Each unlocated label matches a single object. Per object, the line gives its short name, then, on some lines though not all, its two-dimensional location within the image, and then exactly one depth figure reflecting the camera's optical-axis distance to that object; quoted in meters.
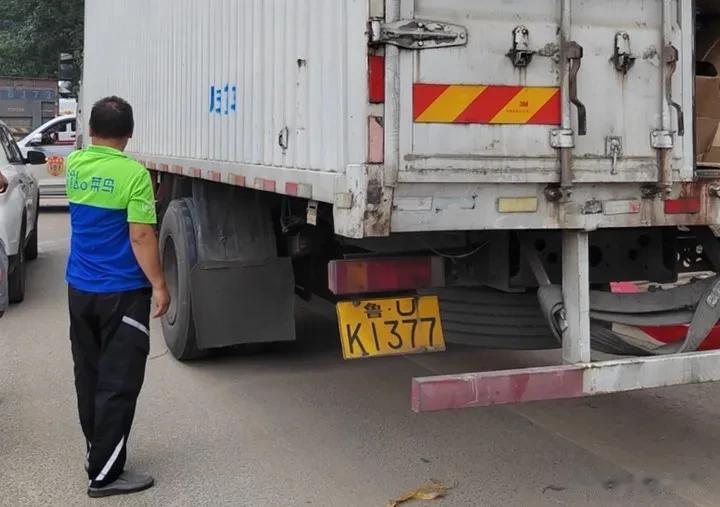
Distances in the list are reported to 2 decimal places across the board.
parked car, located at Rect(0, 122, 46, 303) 8.08
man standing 3.93
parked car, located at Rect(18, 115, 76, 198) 16.56
